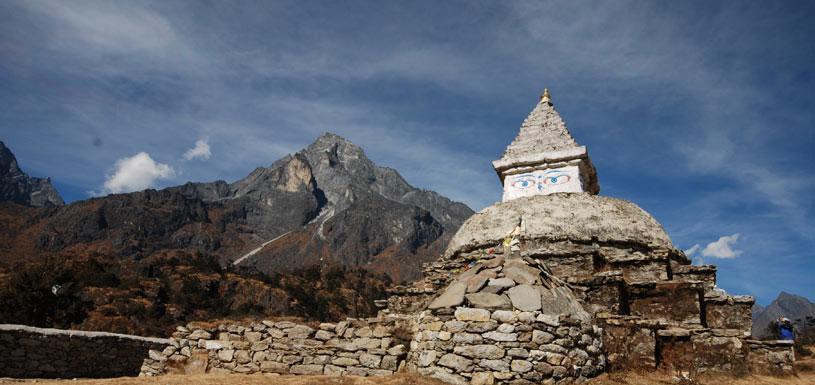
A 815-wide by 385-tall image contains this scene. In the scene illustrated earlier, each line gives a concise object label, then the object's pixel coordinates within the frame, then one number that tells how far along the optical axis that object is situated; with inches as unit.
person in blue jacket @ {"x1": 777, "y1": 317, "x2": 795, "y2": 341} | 429.4
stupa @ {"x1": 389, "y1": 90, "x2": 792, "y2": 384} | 268.8
